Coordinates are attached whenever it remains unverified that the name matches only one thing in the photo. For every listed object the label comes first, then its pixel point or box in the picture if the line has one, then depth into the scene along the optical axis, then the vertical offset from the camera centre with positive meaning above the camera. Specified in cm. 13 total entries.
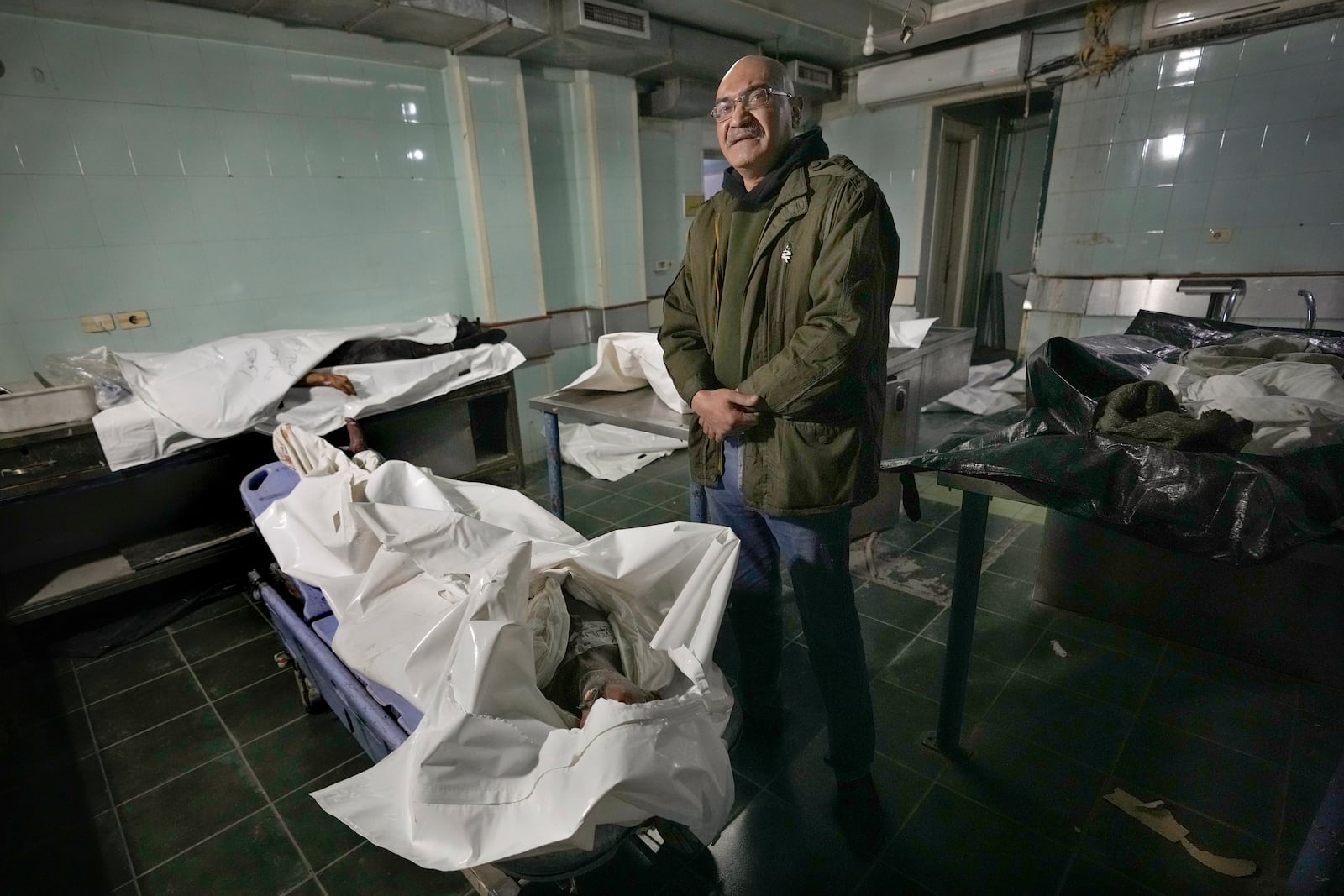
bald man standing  135 -27
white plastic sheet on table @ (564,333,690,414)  250 -48
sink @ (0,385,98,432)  225 -52
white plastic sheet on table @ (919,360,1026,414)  457 -111
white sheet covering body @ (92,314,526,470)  249 -57
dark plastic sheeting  126 -51
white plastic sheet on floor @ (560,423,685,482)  413 -133
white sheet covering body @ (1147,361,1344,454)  143 -43
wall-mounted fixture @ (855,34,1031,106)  420 +104
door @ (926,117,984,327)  556 +9
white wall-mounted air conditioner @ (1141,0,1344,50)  338 +105
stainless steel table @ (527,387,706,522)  221 -60
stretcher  98 -92
